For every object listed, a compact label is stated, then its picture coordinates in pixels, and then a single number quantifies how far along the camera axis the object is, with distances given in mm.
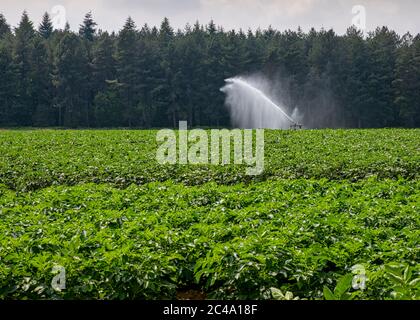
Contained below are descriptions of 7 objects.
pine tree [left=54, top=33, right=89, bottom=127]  61688
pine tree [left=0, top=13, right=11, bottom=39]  85750
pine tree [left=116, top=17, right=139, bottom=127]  62656
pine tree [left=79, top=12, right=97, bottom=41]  92625
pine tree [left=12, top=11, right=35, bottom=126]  60812
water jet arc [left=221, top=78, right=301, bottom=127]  58741
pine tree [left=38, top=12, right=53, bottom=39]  95500
